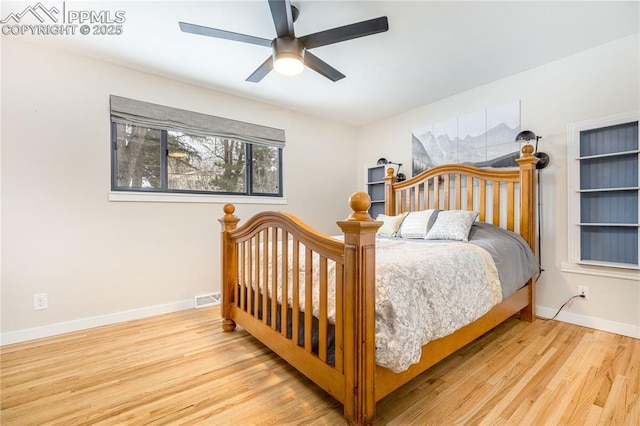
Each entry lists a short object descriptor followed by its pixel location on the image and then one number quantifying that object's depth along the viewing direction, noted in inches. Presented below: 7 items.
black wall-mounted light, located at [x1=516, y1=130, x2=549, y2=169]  101.0
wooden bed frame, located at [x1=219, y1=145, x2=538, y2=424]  48.9
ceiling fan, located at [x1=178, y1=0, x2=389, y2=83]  65.6
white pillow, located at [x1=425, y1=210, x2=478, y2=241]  98.3
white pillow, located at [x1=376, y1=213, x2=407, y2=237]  120.0
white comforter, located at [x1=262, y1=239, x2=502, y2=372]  49.9
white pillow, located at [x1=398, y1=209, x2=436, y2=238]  109.3
